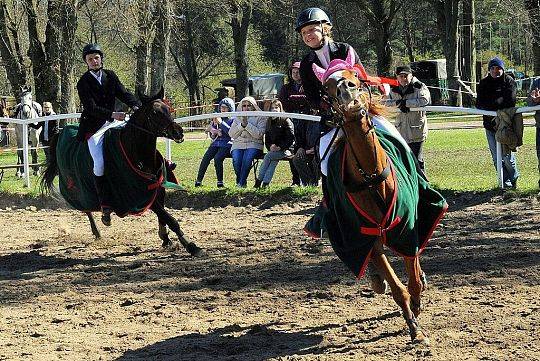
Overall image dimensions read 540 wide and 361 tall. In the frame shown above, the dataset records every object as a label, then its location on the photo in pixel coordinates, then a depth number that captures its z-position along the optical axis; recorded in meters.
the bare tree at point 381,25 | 39.35
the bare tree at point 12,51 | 28.78
